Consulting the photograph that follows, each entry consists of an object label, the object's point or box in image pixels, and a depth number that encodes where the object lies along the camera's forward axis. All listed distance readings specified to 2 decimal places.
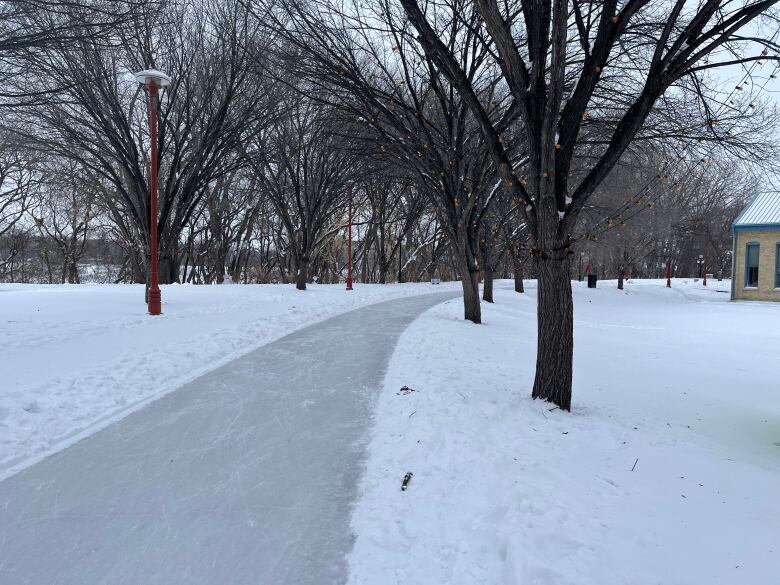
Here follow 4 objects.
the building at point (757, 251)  24.28
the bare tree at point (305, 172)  19.45
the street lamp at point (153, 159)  10.64
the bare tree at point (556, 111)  4.90
